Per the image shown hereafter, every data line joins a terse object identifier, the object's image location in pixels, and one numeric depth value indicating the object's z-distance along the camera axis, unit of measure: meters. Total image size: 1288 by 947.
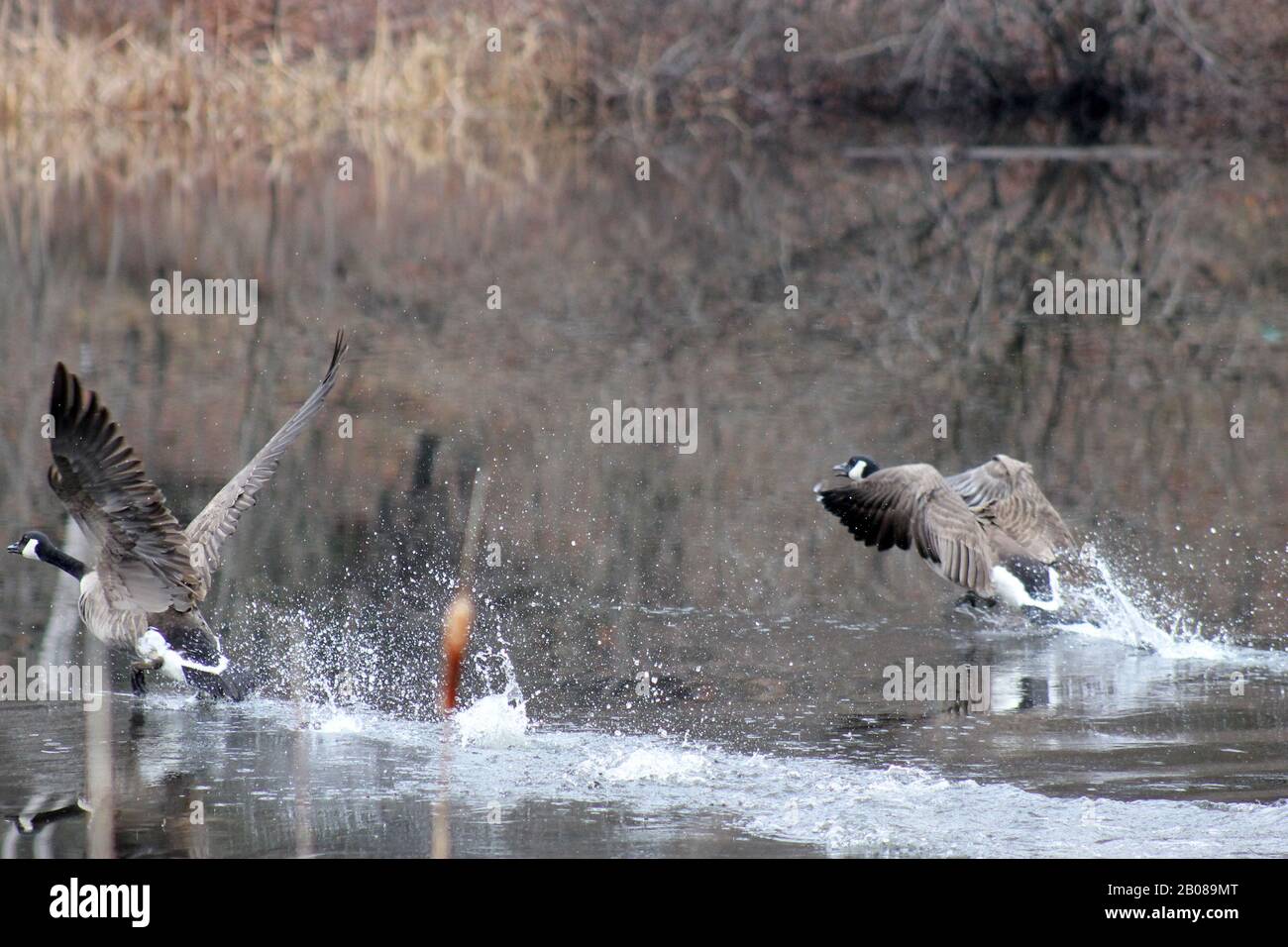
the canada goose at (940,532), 15.95
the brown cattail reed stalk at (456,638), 11.37
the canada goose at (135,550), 12.95
